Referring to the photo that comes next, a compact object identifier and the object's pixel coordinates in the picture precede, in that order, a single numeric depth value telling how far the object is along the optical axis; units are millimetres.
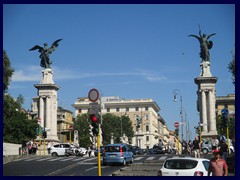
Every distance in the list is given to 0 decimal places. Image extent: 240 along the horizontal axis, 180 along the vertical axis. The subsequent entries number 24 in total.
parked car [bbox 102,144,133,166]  27688
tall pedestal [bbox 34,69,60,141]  60781
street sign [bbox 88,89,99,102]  15984
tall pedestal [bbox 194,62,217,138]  54906
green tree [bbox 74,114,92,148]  100875
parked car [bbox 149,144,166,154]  52547
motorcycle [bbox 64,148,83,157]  45656
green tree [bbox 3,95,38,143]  65000
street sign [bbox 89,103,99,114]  16266
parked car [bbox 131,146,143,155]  54188
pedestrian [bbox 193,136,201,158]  27117
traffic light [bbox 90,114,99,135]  16062
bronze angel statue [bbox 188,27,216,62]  58750
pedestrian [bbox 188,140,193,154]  41978
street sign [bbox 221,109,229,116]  23672
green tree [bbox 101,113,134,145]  109562
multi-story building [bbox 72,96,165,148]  139750
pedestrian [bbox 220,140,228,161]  22233
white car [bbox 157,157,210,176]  13796
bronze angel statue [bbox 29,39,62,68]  63406
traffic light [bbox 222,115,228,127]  23645
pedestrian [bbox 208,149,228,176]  12078
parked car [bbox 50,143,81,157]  45781
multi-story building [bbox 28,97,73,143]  115044
